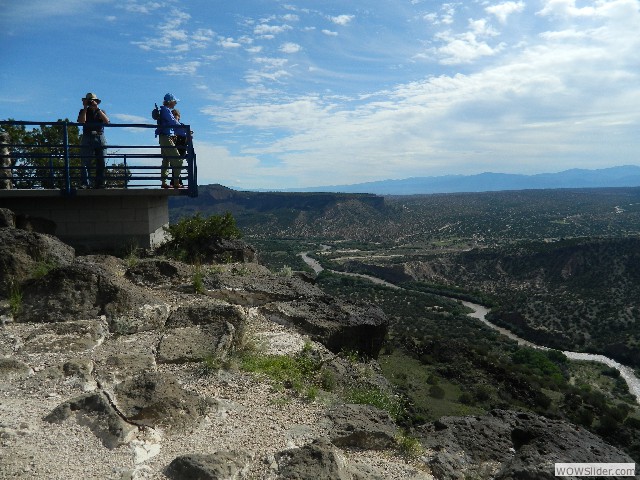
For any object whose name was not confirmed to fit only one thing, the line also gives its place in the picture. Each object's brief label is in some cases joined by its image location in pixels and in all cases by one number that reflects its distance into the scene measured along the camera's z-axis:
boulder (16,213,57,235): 9.17
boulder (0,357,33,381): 5.07
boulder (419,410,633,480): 4.71
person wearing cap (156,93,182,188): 10.59
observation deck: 10.05
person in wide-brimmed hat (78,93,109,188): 10.24
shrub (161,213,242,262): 10.91
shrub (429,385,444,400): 16.08
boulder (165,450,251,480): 3.75
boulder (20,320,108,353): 5.68
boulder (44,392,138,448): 4.20
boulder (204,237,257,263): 11.00
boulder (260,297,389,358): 7.70
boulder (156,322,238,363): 5.83
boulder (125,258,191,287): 8.44
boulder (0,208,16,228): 8.34
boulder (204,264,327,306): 8.33
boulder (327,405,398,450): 4.75
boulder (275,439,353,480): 3.96
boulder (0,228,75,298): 6.94
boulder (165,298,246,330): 6.75
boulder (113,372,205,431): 4.54
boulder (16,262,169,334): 6.43
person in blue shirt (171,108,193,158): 10.70
